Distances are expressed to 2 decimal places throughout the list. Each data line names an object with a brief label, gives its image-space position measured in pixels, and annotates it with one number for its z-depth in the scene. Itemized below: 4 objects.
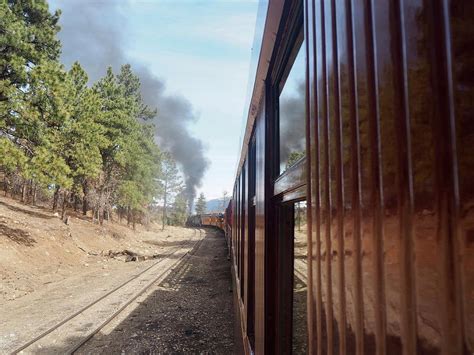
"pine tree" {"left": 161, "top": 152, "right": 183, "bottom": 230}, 66.74
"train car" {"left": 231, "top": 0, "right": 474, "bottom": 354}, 0.46
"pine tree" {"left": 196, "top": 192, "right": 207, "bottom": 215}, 107.56
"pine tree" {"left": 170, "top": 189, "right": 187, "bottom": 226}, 77.44
